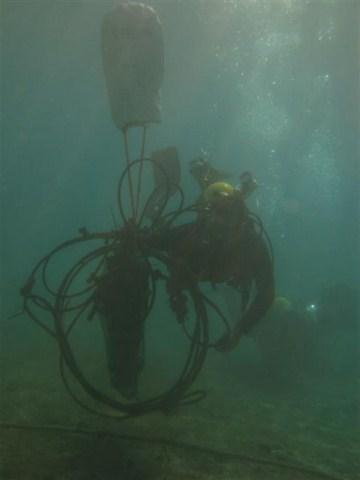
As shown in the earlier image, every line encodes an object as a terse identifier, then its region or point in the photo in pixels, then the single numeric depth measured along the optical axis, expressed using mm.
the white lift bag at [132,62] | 4422
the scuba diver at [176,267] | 4035
